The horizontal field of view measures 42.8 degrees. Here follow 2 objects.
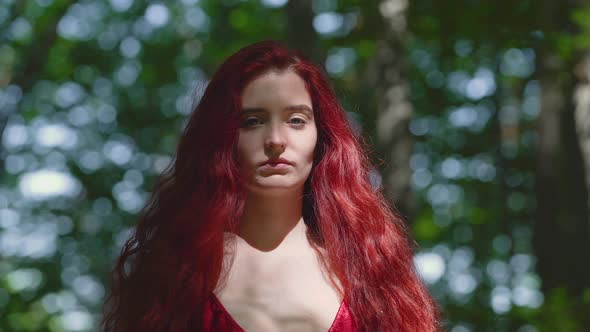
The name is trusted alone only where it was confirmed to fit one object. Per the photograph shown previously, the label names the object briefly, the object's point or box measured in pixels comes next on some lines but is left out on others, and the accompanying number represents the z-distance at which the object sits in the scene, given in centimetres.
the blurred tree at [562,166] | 597
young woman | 244
